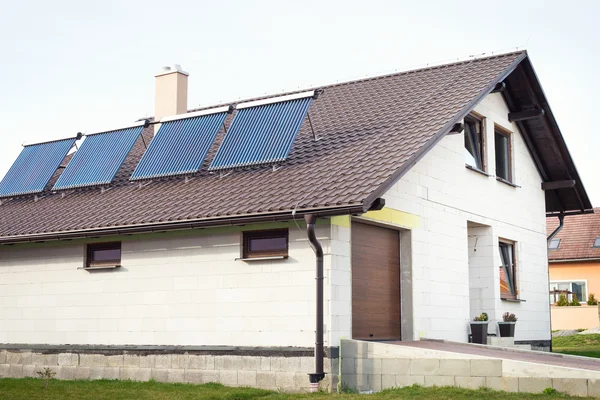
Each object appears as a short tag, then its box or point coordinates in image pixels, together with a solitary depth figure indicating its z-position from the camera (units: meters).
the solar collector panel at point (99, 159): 17.34
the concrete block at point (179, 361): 13.95
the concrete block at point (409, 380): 12.17
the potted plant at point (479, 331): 16.70
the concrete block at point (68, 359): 15.35
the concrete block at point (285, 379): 12.69
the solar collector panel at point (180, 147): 16.05
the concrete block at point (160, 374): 14.11
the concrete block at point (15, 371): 16.01
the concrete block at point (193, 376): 13.72
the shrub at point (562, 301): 38.52
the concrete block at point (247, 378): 13.11
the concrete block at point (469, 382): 11.70
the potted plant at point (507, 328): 17.64
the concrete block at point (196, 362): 13.75
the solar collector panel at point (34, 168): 18.61
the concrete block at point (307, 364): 12.54
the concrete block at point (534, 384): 11.16
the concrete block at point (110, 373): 14.71
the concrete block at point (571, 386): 10.92
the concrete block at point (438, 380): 11.95
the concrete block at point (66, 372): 15.31
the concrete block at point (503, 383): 11.40
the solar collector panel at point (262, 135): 15.01
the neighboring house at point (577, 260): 41.03
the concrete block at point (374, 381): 12.53
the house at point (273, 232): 13.04
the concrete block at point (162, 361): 14.15
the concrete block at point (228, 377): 13.33
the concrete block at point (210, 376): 13.53
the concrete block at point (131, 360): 14.53
